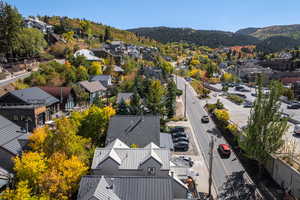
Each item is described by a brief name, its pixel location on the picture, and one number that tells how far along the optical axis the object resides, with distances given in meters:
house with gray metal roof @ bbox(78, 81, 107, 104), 52.88
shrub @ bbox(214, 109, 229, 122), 43.39
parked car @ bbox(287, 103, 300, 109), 51.44
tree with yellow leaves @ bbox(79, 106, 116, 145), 33.69
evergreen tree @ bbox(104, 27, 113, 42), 142.43
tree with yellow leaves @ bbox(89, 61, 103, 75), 69.00
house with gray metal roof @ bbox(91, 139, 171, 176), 23.89
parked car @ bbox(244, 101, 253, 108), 57.20
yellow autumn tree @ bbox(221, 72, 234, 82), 109.69
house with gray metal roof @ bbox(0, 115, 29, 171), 23.67
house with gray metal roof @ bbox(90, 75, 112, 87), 62.65
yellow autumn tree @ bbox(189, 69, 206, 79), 116.57
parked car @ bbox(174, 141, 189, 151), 35.81
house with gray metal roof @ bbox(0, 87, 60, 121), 37.72
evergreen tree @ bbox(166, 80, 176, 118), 51.16
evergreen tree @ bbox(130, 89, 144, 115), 45.78
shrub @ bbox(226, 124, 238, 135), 37.36
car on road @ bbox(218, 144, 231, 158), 33.19
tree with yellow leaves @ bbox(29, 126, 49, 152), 24.77
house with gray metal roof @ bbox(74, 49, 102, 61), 75.64
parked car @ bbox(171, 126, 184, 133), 41.97
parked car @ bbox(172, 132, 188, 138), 39.42
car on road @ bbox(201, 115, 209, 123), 48.41
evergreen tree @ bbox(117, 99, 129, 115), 44.01
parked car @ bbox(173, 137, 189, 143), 37.50
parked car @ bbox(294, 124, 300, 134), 36.21
